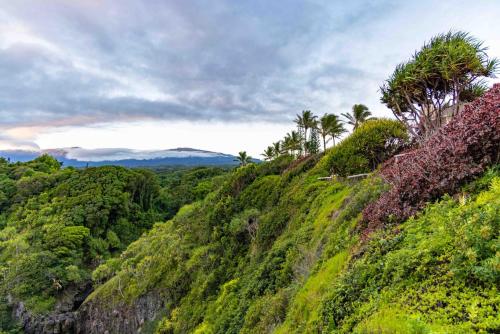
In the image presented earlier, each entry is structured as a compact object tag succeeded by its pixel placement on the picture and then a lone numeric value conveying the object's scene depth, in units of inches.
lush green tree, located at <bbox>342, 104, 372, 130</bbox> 1491.1
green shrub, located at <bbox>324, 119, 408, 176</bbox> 724.0
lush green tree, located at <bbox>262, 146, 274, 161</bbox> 2234.5
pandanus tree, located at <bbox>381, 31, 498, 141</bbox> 464.2
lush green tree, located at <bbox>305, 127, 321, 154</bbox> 1968.3
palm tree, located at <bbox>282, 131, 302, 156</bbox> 2085.1
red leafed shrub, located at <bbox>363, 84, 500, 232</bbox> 250.3
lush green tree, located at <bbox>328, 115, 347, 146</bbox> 1594.9
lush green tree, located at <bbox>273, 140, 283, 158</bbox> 2188.7
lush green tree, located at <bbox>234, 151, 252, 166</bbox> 2317.2
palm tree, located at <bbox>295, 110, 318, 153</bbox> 1912.6
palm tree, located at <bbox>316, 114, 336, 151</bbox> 1590.8
